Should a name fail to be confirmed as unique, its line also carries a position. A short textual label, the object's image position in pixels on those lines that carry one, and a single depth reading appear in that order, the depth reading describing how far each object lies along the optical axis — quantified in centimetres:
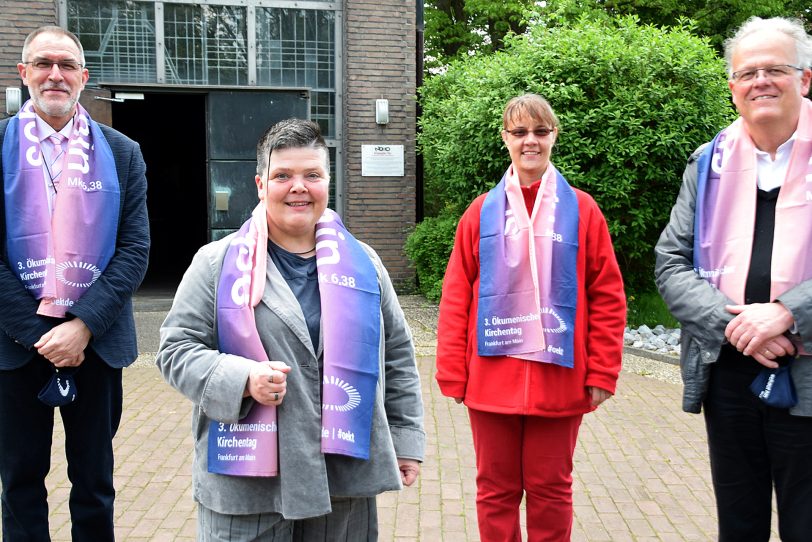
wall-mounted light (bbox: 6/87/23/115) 1077
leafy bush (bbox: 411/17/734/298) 884
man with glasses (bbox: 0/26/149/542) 314
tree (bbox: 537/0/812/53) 1625
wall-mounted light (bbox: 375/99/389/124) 1193
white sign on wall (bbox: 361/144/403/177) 1209
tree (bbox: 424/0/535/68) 1958
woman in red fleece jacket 325
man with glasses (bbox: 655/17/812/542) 271
